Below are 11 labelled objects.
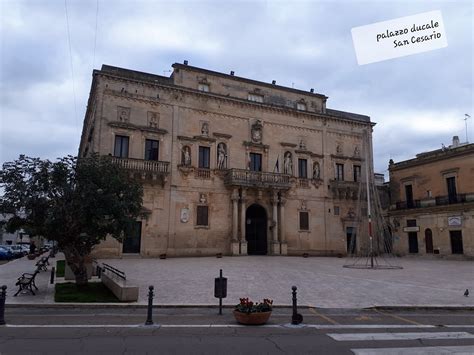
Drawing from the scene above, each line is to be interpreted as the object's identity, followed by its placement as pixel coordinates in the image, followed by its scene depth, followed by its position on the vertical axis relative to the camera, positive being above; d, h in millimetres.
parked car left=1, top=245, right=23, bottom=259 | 42781 -1523
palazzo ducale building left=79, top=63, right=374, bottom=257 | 31500 +7099
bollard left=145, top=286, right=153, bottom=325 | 9438 -1756
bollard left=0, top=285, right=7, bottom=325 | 9359 -1599
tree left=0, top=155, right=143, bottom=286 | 13688 +1231
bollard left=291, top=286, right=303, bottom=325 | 9648 -1811
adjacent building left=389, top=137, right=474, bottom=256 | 34938 +3657
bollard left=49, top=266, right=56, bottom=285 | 16225 -1605
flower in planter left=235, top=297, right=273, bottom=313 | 9586 -1580
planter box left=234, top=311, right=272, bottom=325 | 9445 -1796
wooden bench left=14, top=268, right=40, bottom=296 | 13306 -1507
